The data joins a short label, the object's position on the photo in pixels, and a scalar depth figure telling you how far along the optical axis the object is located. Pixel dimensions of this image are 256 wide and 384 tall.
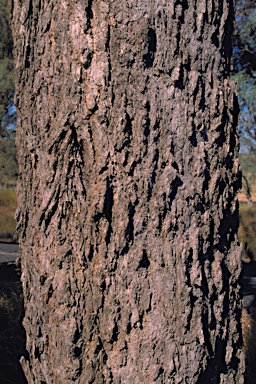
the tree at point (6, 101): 12.42
